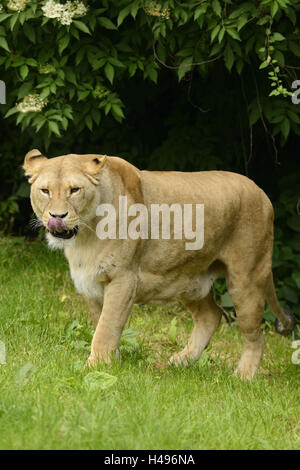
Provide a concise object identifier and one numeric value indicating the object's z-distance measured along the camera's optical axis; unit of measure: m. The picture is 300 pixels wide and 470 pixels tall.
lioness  9.23
